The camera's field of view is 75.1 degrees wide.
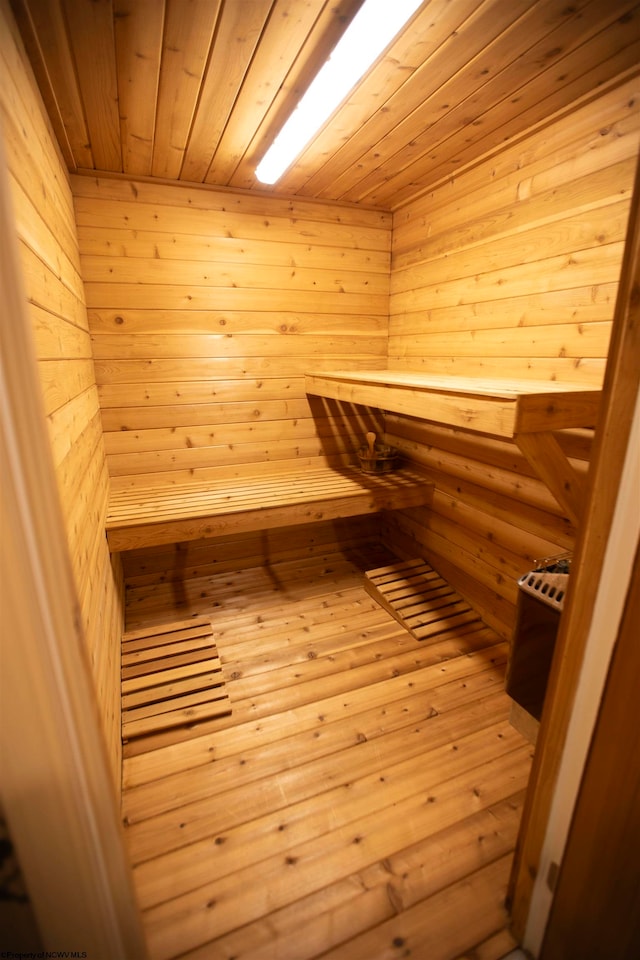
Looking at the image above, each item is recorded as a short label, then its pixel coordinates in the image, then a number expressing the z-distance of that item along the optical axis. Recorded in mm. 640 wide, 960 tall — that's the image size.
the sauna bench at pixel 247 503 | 2398
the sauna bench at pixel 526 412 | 1429
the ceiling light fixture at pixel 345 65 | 1260
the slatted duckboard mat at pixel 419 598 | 2604
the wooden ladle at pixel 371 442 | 3189
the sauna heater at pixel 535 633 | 1609
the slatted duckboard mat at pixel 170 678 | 1961
